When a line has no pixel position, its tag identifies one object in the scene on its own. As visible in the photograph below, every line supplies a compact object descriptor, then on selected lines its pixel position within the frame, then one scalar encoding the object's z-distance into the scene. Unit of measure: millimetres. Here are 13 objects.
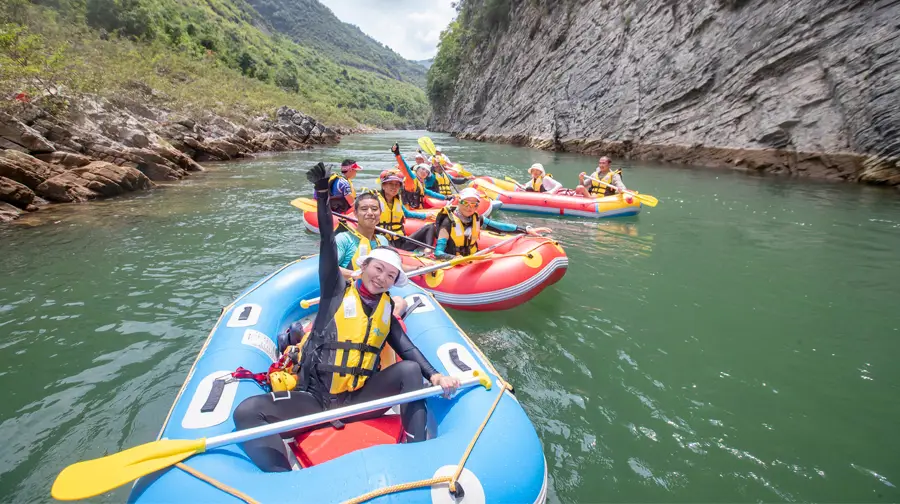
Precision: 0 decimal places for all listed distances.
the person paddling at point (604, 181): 8914
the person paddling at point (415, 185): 7891
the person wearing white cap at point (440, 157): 10719
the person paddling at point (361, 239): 3203
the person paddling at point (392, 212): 5462
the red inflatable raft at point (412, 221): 6617
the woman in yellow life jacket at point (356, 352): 2320
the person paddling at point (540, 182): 9250
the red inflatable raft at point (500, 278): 4355
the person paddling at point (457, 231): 4871
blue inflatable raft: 1647
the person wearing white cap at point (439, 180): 9250
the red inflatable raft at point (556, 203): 8297
